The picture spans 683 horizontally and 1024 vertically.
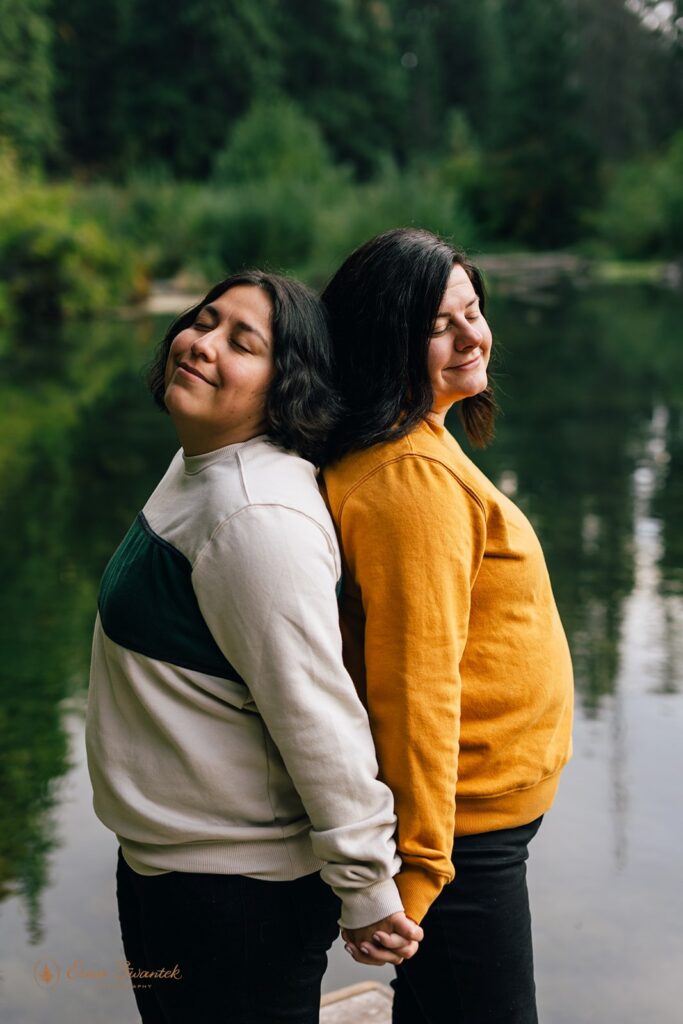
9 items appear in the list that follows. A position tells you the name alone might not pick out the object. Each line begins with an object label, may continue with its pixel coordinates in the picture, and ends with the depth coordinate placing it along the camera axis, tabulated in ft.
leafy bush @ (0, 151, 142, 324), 68.85
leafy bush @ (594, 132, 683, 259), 120.78
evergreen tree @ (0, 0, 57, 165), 113.70
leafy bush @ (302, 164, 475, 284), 85.56
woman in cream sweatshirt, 5.18
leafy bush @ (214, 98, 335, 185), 102.99
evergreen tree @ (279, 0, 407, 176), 183.73
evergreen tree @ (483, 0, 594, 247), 150.61
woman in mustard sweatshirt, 5.41
